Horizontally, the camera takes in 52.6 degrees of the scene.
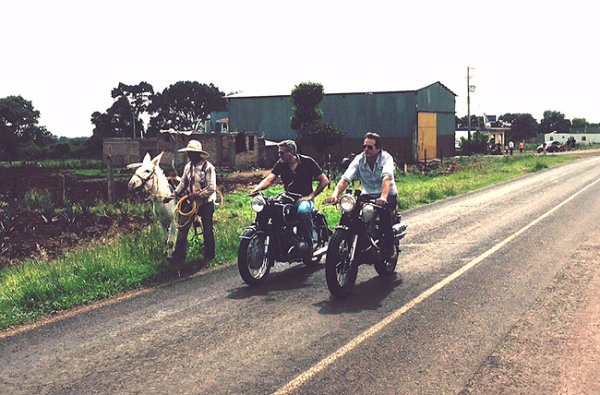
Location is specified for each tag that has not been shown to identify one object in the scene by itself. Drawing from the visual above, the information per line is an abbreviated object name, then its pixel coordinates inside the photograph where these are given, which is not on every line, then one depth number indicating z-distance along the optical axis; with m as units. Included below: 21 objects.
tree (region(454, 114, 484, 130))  140.62
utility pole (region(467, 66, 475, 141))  72.69
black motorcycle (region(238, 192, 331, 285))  8.68
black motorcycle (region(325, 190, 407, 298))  7.70
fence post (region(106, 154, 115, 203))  19.83
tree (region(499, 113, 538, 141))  143.70
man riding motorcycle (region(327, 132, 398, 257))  8.51
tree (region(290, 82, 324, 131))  50.56
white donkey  10.32
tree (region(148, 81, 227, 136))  107.94
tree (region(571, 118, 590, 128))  179.40
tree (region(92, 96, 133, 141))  86.19
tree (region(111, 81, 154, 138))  102.75
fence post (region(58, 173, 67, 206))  19.77
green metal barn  53.88
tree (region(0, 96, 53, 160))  78.62
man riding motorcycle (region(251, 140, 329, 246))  9.13
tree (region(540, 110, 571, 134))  173.62
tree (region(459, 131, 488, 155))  69.31
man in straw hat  9.93
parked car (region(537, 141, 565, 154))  75.94
